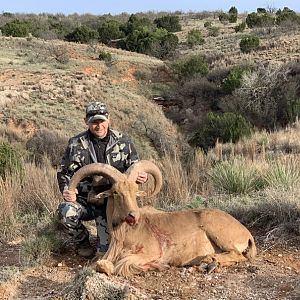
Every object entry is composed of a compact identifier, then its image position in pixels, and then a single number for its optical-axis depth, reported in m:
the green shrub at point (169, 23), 57.97
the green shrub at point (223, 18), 61.42
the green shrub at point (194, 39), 48.72
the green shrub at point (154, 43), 47.22
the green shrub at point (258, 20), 51.50
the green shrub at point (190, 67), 38.19
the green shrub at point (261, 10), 64.87
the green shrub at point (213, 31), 53.16
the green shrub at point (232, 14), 60.44
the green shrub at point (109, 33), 53.75
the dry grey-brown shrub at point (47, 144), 21.64
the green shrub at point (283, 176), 8.35
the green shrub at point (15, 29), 48.00
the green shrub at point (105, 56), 39.19
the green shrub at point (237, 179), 8.95
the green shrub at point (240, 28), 50.91
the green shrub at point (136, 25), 54.03
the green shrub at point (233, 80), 32.97
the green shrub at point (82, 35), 50.03
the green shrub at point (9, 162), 10.82
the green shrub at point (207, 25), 56.59
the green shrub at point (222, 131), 20.44
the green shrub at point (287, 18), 49.97
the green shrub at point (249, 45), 40.94
